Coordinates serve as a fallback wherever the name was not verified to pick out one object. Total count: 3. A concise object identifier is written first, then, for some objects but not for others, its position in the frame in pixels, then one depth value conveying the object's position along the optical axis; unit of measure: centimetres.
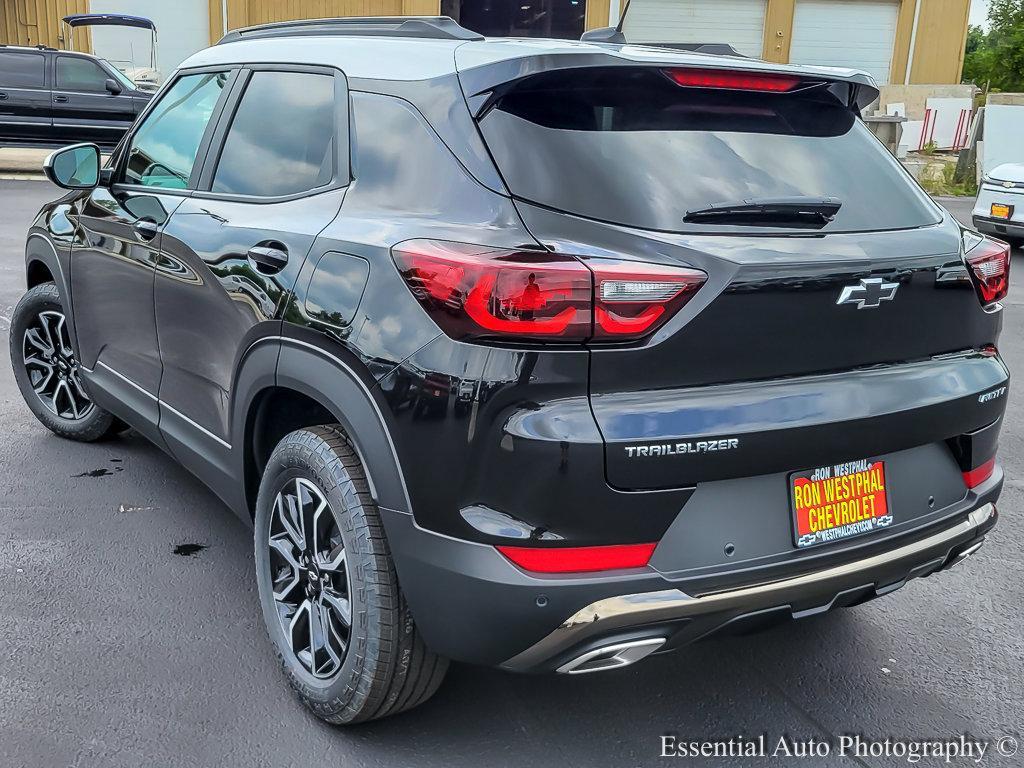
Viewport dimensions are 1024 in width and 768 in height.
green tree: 3859
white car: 1101
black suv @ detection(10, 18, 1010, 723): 217
